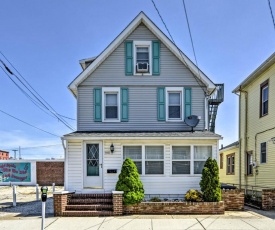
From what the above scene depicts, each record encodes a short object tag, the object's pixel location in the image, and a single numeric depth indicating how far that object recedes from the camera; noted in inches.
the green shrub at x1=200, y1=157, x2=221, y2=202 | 367.2
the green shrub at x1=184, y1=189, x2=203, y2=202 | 375.9
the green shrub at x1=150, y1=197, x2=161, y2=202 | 378.0
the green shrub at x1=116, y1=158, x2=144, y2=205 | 358.3
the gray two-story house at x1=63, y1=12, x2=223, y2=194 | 468.1
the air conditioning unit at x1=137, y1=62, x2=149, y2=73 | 469.4
